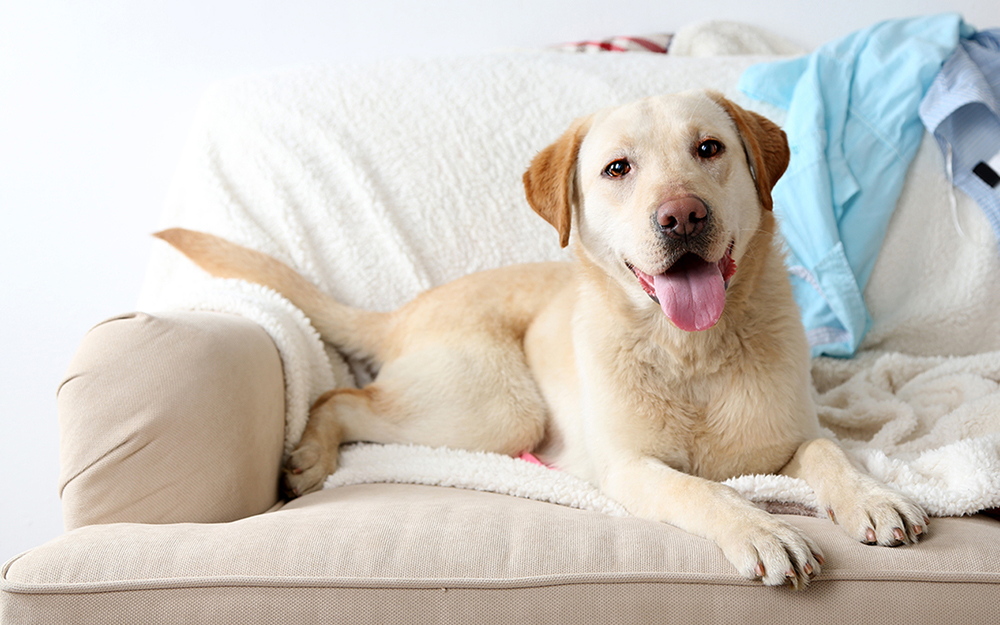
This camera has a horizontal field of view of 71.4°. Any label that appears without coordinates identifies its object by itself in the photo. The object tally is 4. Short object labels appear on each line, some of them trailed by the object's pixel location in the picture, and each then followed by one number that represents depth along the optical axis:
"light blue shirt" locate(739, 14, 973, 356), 2.51
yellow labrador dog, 1.48
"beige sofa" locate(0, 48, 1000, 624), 1.19
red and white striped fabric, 3.16
